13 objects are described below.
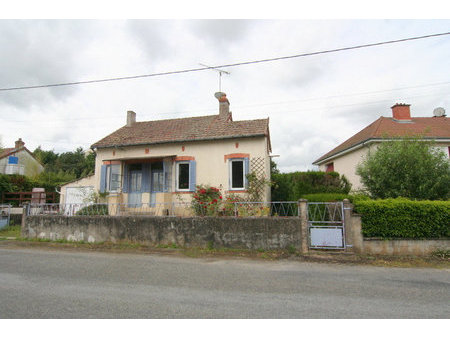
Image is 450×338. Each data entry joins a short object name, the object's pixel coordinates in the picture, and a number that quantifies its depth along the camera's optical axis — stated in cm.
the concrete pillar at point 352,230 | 739
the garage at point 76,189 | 1566
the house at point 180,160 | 1146
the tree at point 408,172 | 908
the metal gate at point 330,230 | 751
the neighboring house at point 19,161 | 2806
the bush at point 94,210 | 1069
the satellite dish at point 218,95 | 1426
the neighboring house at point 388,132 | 1338
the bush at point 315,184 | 1216
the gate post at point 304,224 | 759
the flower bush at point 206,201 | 934
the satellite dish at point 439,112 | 1864
